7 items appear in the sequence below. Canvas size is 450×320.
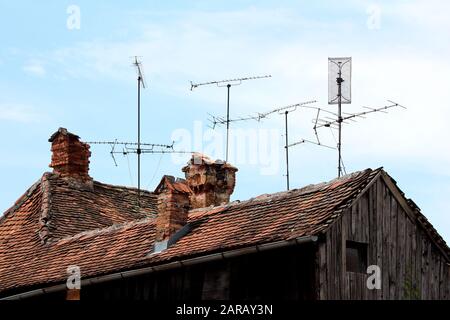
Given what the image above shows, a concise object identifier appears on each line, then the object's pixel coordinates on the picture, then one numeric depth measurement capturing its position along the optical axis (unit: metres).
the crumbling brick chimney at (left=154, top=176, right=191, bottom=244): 34.31
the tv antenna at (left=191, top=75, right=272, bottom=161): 40.25
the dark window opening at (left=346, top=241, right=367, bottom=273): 31.97
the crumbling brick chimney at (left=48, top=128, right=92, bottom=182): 42.72
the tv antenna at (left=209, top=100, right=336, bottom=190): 39.14
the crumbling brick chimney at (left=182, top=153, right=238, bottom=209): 42.53
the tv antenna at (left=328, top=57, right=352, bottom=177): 37.19
